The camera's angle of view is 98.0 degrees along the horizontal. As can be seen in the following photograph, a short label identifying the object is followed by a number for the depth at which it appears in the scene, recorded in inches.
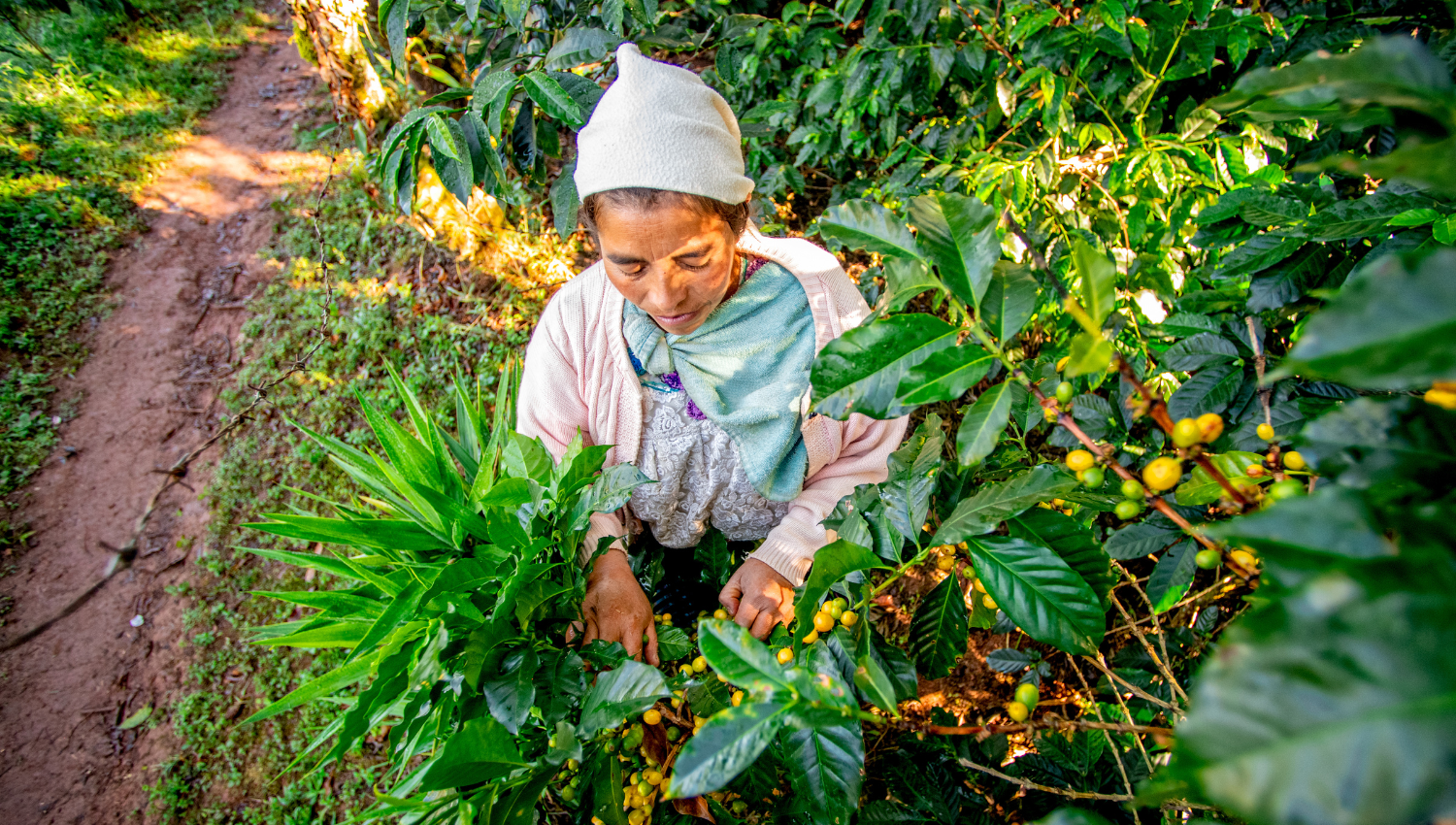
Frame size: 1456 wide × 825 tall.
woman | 47.6
